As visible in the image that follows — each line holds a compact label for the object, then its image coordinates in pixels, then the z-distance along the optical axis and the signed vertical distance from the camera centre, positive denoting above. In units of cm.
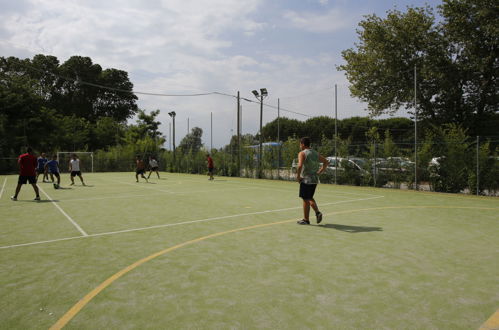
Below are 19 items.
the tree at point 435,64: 2430 +778
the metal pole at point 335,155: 1947 +64
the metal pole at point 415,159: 1585 +39
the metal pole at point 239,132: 2822 +291
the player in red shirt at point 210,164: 2428 +16
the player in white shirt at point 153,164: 2500 +10
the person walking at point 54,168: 1802 -14
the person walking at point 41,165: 2152 +1
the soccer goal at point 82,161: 3956 +52
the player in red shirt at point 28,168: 1250 -10
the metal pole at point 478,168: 1380 -2
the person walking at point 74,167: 1933 -11
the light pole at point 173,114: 4166 +615
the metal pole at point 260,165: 2610 +8
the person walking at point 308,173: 776 -14
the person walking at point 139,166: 2233 -1
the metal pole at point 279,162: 2425 +32
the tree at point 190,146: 3531 +215
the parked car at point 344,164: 1868 +17
